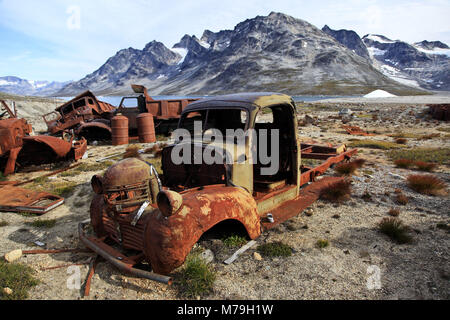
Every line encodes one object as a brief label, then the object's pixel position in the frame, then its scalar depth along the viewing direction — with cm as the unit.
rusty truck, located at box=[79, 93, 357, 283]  264
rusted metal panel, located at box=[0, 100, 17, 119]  866
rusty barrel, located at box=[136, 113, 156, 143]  1213
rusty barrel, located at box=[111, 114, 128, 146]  1177
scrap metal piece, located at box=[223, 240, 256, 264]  323
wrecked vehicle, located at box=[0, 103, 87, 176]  716
